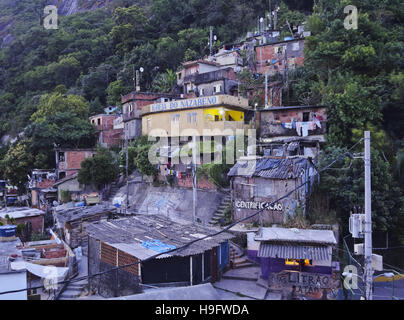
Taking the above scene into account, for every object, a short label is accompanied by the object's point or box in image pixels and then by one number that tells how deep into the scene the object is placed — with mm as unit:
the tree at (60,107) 34344
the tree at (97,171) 23855
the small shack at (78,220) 18516
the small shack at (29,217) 22738
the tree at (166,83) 36031
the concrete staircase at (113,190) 24358
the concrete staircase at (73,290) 12938
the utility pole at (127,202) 21275
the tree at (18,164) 30125
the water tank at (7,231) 17084
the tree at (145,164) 21875
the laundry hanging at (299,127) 21062
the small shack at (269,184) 14781
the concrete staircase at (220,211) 16778
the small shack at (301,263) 10844
